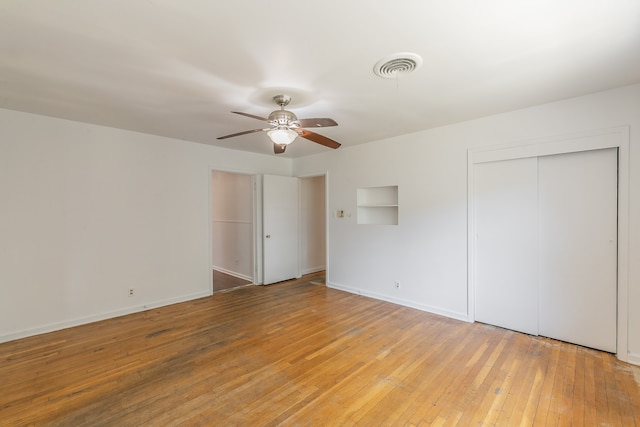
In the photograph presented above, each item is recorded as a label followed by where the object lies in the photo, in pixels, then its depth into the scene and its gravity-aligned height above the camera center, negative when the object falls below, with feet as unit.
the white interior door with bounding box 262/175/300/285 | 16.98 -1.03
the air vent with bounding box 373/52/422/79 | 6.46 +3.60
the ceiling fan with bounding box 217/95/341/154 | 7.76 +2.52
